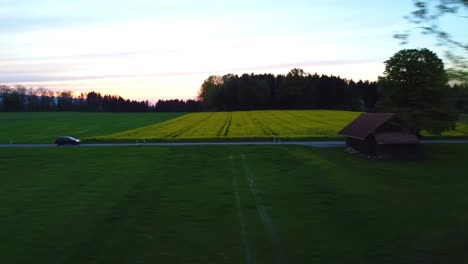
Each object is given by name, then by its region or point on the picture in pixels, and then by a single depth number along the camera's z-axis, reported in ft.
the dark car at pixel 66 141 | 211.61
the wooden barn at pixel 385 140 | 161.27
